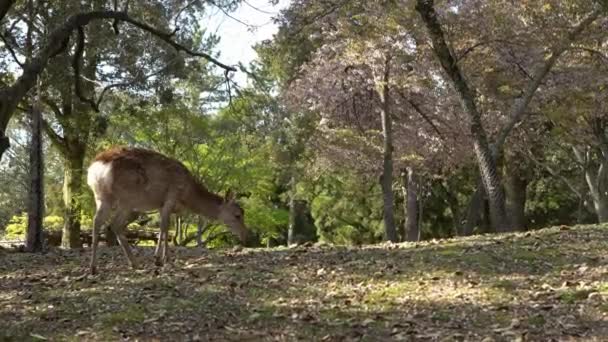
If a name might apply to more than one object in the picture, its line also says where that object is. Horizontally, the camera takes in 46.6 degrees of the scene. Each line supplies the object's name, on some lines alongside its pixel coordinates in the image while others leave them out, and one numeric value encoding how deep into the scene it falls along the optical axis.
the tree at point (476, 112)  17.34
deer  11.04
